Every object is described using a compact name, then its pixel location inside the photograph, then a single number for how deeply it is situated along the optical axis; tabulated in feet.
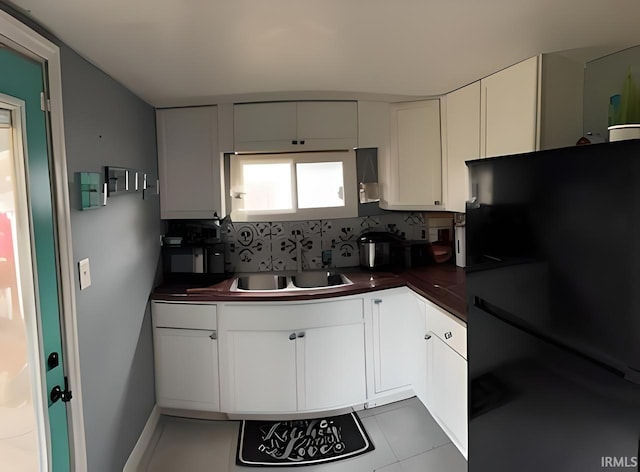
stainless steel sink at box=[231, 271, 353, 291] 9.58
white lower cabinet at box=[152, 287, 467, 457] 8.13
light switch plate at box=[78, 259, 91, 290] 5.31
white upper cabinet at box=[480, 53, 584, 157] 6.21
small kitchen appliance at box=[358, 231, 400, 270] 9.59
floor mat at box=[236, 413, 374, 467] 7.36
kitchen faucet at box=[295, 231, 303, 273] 10.16
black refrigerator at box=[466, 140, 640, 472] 2.98
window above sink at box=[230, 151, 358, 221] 9.57
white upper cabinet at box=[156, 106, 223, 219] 8.77
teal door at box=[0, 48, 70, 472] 4.02
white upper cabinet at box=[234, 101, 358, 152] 8.70
